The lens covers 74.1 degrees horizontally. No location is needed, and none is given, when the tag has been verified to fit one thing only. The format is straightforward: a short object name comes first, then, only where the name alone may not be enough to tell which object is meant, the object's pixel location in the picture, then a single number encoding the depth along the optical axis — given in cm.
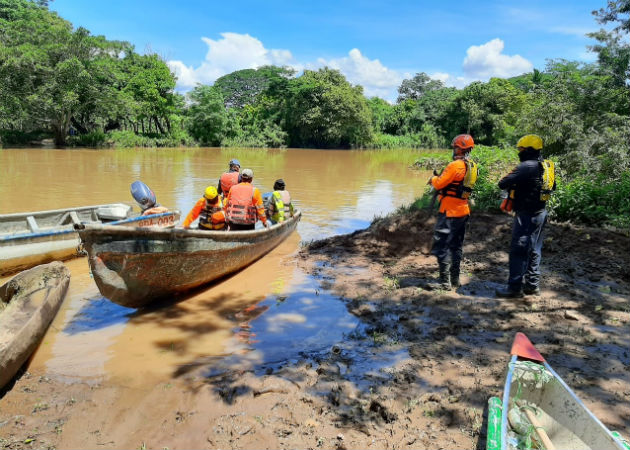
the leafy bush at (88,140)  3611
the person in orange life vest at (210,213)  666
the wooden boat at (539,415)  253
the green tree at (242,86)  7725
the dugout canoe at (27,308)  371
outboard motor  836
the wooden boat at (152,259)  483
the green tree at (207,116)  4666
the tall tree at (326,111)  4728
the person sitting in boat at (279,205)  904
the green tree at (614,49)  1046
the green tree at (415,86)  7712
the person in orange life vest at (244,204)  699
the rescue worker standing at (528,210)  500
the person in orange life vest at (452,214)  539
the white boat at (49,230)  703
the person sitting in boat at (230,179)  861
